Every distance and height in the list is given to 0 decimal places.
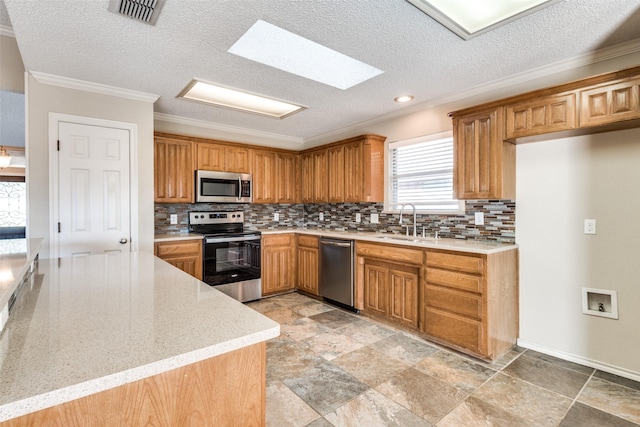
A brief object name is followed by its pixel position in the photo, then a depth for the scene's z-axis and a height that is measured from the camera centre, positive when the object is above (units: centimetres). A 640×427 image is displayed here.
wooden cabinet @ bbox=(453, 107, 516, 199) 272 +49
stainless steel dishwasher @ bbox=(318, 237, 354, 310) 376 -71
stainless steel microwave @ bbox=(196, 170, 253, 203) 414 +36
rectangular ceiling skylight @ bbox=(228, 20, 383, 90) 227 +126
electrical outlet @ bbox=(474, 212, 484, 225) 311 -5
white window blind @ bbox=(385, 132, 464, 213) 346 +45
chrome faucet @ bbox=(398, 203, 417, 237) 359 -7
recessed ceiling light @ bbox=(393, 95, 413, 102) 334 +122
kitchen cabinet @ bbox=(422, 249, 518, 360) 256 -76
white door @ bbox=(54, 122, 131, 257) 292 +23
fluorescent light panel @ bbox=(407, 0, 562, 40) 187 +123
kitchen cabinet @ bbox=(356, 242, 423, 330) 311 -73
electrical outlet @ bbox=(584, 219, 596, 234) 247 -11
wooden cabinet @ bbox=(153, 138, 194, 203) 386 +53
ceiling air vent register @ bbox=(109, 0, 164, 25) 182 +121
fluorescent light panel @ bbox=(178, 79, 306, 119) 323 +130
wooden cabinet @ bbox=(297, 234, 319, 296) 431 -70
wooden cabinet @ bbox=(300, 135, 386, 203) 402 +57
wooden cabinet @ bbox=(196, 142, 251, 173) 421 +77
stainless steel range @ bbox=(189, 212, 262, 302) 387 -55
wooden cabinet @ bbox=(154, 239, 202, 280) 354 -45
